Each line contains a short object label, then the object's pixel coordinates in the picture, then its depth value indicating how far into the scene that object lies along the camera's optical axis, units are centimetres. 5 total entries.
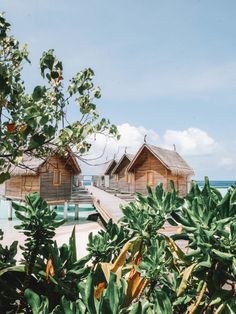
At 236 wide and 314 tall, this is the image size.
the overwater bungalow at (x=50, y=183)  2520
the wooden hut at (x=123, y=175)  3394
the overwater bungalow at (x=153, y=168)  2352
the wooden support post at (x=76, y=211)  3082
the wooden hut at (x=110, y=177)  4236
